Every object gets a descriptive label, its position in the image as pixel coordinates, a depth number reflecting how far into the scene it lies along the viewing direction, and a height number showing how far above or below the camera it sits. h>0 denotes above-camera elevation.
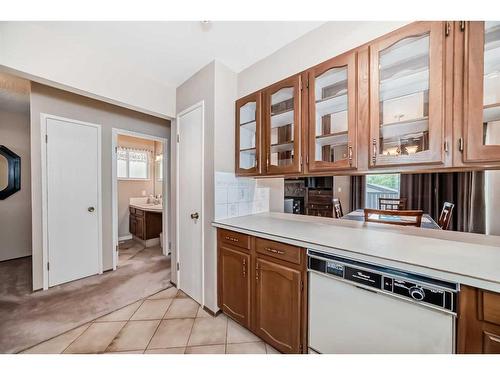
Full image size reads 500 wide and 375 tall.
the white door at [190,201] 1.96 -0.17
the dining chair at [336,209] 2.69 -0.33
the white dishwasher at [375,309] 0.82 -0.59
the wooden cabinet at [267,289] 1.24 -0.74
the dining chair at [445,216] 2.22 -0.36
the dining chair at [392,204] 3.00 -0.29
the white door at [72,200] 2.23 -0.18
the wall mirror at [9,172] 3.00 +0.19
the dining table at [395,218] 1.96 -0.39
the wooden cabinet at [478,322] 0.73 -0.51
